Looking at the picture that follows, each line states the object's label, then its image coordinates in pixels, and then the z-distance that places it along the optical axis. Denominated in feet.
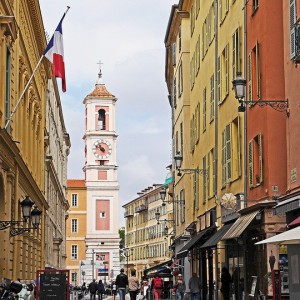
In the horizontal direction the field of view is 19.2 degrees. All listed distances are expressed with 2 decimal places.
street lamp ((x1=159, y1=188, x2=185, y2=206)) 153.07
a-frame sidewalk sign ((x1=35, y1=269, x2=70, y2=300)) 91.76
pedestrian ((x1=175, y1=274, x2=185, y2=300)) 138.38
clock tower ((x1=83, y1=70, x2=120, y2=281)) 444.55
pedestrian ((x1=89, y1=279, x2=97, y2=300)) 200.70
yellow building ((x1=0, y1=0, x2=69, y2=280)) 90.79
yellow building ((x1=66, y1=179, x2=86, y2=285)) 454.81
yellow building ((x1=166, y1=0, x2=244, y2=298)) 94.68
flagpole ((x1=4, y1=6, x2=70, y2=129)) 89.19
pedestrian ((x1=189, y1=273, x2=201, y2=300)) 115.34
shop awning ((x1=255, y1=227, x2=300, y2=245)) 51.65
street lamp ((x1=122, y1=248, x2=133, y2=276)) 531.91
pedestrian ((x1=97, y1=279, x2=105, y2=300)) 207.29
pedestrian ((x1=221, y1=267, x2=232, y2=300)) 97.60
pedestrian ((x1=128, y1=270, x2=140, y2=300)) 120.37
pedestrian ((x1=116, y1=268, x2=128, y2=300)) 119.65
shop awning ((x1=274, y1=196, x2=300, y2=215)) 65.76
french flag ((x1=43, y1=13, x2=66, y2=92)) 96.63
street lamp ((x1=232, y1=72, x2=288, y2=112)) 70.23
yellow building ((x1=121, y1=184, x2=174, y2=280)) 424.46
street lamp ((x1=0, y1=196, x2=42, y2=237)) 80.23
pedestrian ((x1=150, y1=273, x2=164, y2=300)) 143.09
